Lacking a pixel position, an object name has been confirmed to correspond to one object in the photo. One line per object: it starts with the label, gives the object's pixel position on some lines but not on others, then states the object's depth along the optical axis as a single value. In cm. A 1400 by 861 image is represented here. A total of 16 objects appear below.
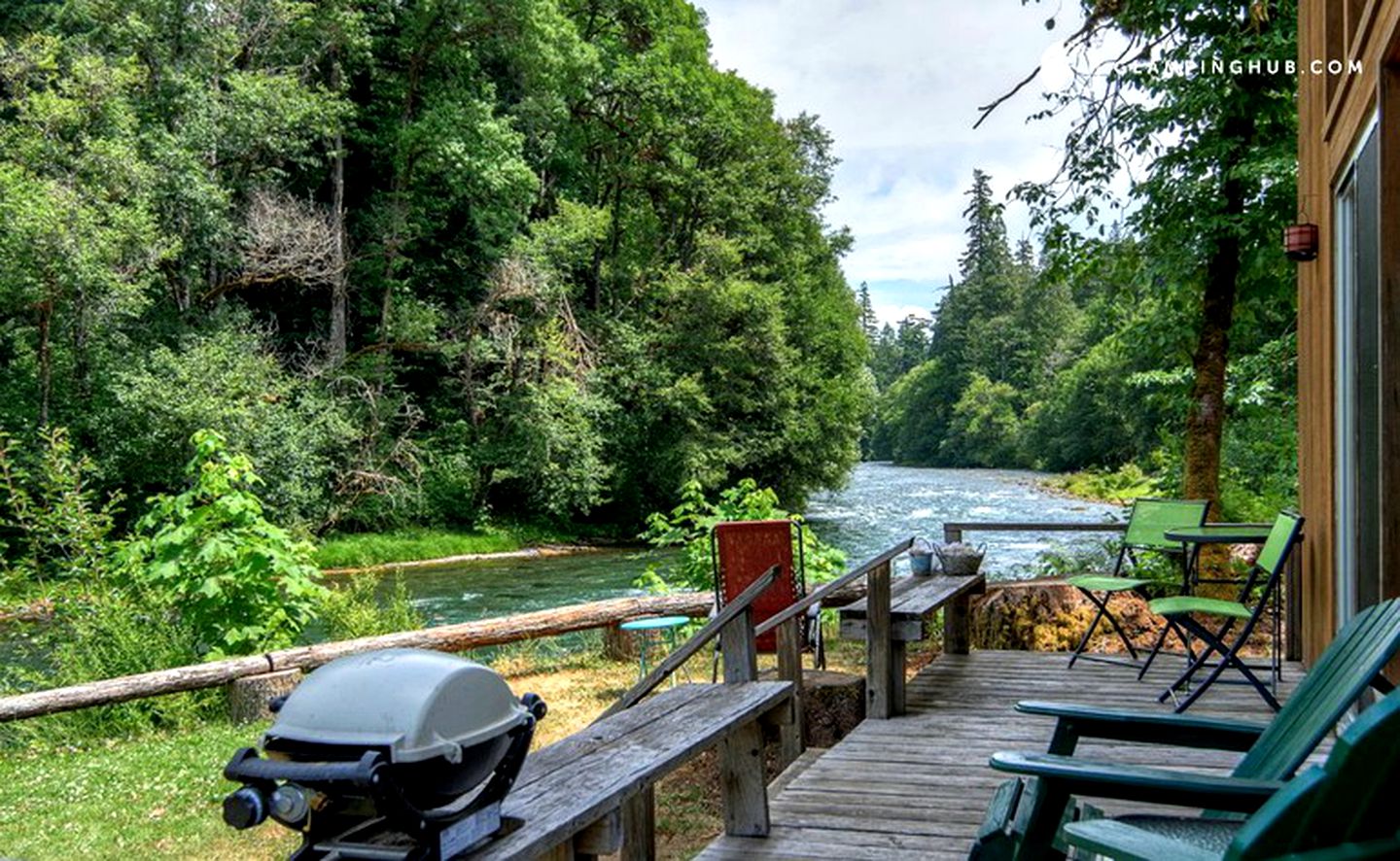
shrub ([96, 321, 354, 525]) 1588
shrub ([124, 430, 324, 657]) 669
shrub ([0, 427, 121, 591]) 689
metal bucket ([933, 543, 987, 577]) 557
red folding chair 614
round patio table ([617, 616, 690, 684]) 735
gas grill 132
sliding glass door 331
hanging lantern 448
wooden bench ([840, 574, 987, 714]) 448
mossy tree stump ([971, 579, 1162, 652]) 688
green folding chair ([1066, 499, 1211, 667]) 550
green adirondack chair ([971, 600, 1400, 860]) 158
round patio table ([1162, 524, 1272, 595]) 485
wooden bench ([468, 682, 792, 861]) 172
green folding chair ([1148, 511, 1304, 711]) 415
